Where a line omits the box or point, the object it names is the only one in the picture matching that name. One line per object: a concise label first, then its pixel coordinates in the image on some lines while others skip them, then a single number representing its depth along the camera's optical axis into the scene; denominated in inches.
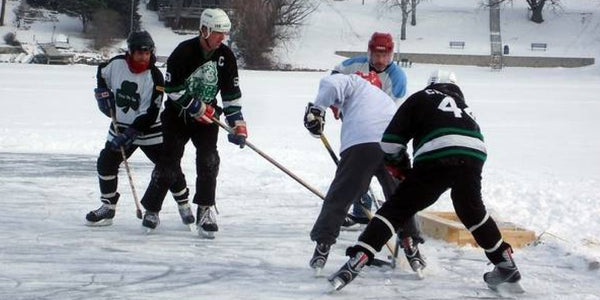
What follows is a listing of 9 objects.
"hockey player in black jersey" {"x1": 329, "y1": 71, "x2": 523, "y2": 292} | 370.6
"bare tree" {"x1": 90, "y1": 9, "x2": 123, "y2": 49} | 3277.6
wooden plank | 486.3
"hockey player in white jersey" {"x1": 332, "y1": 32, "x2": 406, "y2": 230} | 493.7
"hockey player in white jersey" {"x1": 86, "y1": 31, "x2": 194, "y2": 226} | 510.6
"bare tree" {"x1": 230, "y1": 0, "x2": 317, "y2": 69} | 3132.4
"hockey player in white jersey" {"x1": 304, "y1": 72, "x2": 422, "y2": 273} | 405.4
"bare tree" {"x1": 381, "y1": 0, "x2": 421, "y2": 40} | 3662.4
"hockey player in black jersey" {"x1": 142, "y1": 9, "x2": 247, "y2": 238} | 477.1
